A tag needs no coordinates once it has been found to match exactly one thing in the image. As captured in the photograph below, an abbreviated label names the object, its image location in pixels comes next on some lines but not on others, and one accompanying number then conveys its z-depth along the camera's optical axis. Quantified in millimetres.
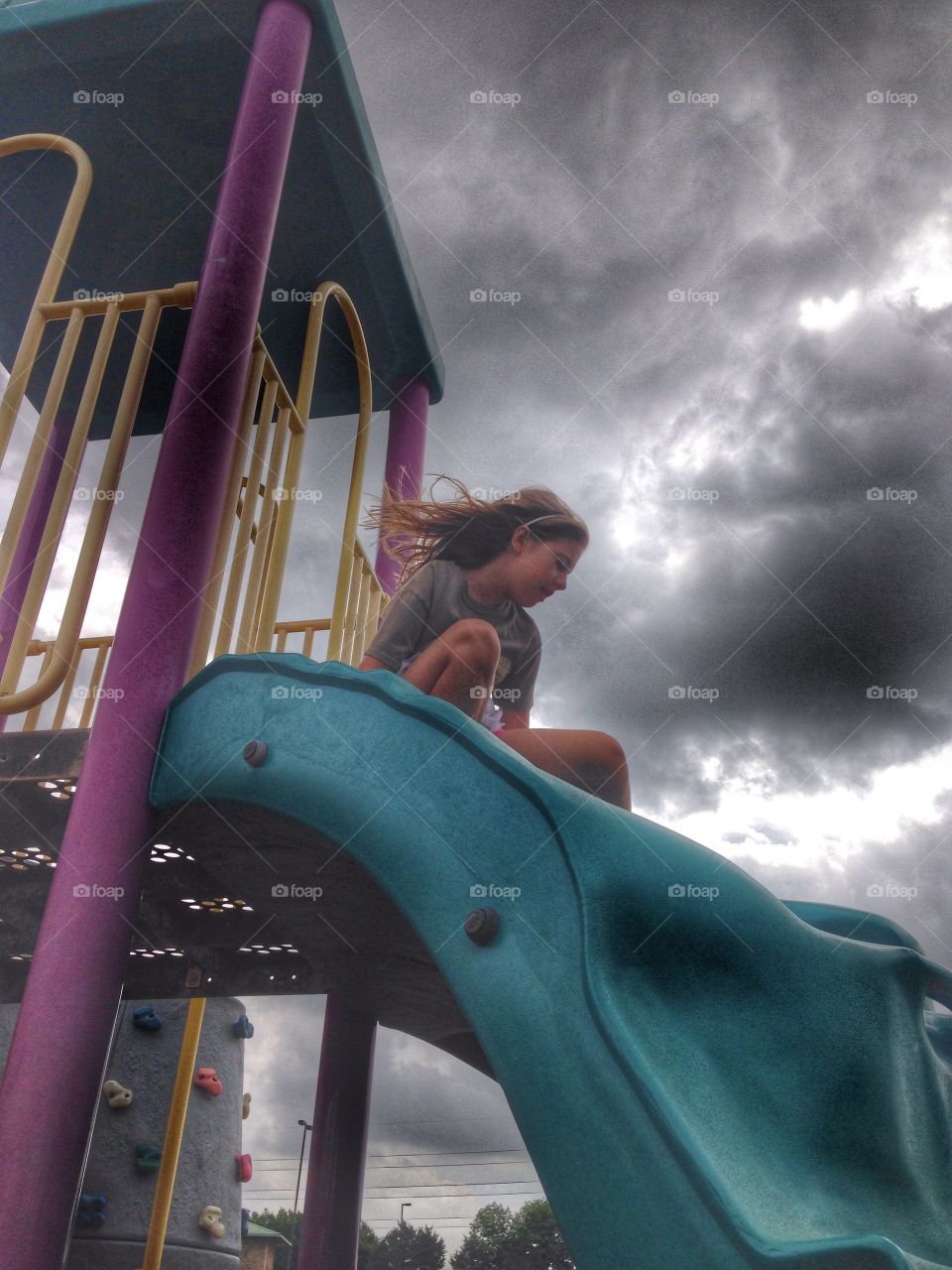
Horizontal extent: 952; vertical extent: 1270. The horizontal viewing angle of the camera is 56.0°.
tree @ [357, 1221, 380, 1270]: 57594
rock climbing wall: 4246
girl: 2117
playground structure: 1282
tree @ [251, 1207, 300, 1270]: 48000
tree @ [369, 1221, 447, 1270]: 61281
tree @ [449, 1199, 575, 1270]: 58438
